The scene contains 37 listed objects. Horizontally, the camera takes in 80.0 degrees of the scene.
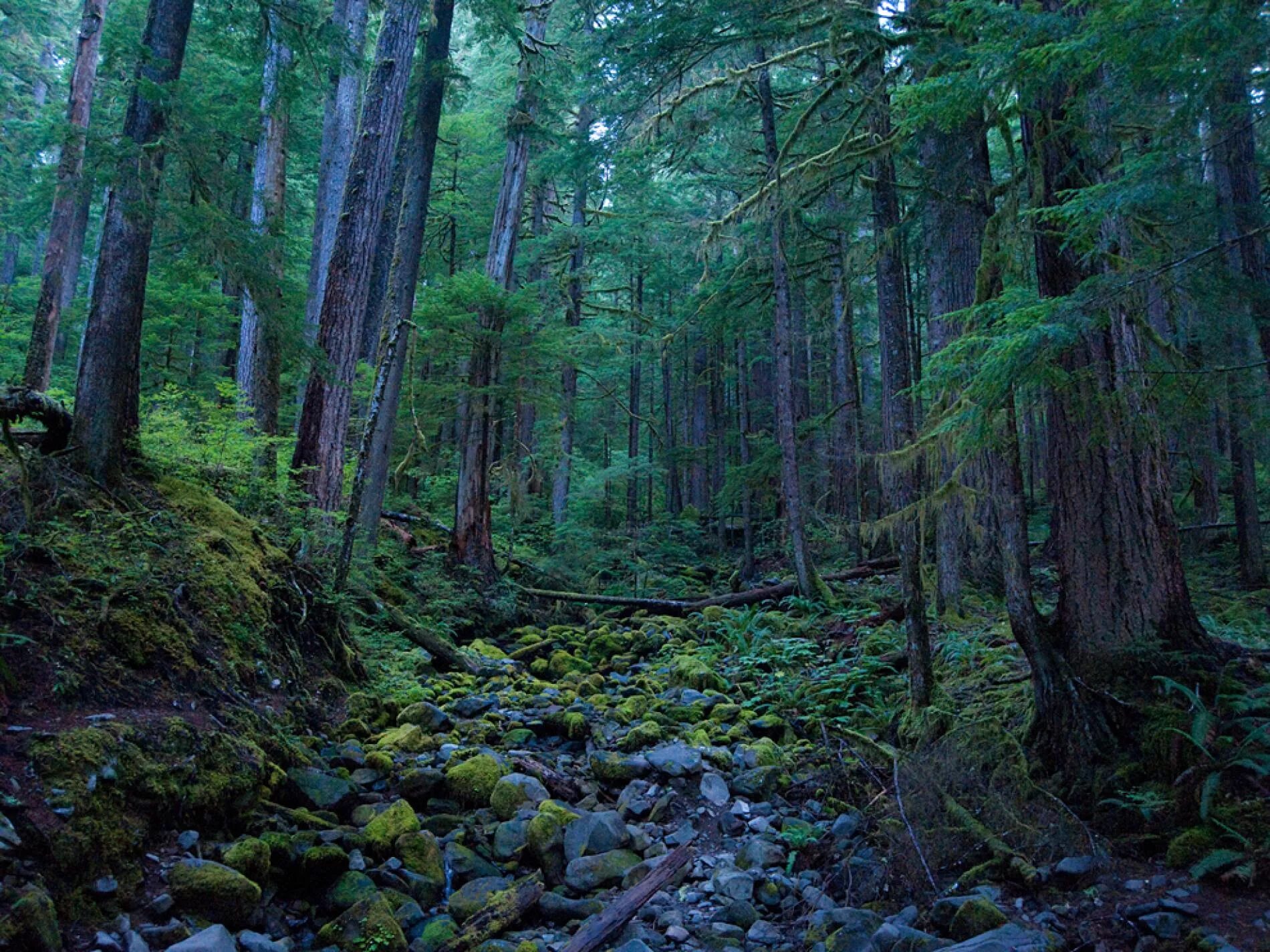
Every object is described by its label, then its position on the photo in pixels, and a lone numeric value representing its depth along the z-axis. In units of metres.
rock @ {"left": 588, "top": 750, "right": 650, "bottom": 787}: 6.62
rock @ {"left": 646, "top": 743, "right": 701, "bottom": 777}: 6.64
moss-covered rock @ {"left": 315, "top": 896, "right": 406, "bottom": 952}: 3.71
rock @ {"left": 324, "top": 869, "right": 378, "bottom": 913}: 4.03
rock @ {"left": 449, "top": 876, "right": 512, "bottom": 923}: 4.32
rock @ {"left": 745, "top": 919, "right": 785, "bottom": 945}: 4.35
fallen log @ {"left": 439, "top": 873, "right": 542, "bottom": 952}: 4.05
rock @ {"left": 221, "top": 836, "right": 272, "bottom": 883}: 3.79
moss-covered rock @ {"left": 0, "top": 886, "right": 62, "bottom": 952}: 2.69
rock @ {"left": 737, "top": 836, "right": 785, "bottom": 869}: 5.23
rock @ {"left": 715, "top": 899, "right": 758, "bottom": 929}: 4.56
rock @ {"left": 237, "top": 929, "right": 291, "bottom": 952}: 3.40
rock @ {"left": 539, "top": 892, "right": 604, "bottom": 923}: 4.53
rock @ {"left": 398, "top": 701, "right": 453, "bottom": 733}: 6.86
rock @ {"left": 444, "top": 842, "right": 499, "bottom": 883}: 4.74
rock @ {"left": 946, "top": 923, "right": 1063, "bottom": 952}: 3.61
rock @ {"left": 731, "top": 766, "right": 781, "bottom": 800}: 6.31
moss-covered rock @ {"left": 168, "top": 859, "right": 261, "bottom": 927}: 3.46
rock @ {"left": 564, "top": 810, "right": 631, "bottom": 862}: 5.19
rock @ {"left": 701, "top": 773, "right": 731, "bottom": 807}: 6.26
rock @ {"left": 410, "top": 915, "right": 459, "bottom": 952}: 3.91
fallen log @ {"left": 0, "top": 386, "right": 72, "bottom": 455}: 5.15
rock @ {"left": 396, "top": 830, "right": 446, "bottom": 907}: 4.42
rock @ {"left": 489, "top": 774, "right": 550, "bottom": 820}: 5.60
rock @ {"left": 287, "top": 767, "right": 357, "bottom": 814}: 4.88
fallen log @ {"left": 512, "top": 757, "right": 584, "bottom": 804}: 6.18
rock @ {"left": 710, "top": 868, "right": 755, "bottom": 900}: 4.81
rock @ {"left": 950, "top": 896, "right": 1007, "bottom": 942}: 3.92
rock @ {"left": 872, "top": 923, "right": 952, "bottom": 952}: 3.88
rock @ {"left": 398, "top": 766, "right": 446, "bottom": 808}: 5.50
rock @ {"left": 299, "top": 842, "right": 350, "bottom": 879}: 4.14
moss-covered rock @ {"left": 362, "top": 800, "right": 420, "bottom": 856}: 4.61
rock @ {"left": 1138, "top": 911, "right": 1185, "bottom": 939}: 3.60
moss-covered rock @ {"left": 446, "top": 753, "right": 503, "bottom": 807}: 5.72
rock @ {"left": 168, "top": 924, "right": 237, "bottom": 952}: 3.06
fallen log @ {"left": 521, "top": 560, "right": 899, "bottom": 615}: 13.03
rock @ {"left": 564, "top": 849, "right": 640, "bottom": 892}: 4.91
